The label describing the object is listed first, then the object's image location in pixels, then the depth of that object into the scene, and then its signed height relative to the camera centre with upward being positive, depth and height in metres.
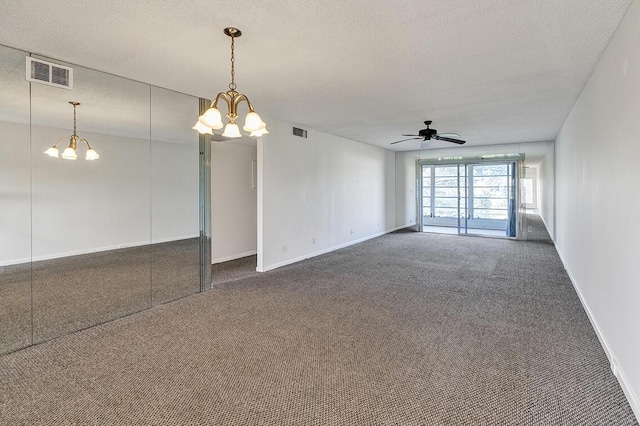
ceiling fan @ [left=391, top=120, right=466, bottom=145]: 6.26 +1.49
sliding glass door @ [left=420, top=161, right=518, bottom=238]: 10.34 +0.49
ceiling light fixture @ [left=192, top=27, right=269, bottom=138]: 2.73 +0.79
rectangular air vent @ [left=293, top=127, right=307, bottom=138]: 6.55 +1.61
